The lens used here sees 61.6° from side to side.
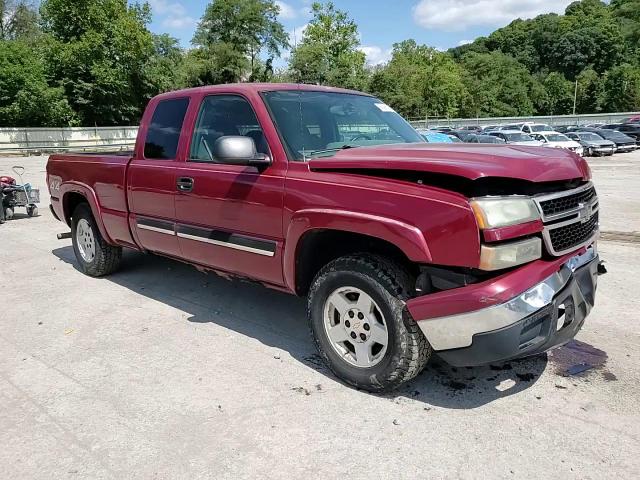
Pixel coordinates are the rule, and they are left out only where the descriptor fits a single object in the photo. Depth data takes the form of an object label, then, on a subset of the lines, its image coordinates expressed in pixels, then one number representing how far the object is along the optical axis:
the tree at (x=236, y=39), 60.72
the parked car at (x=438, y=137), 14.91
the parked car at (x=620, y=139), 31.72
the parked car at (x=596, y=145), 29.02
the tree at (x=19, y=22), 57.59
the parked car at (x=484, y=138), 23.98
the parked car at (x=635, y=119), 43.39
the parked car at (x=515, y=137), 25.56
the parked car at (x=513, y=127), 33.43
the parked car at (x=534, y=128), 32.22
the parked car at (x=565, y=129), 36.52
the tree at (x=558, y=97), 89.38
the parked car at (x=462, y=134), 28.30
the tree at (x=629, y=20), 104.25
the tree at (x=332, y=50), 62.75
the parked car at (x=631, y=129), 35.53
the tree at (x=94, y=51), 41.31
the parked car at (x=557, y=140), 26.48
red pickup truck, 2.85
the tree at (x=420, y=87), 69.50
